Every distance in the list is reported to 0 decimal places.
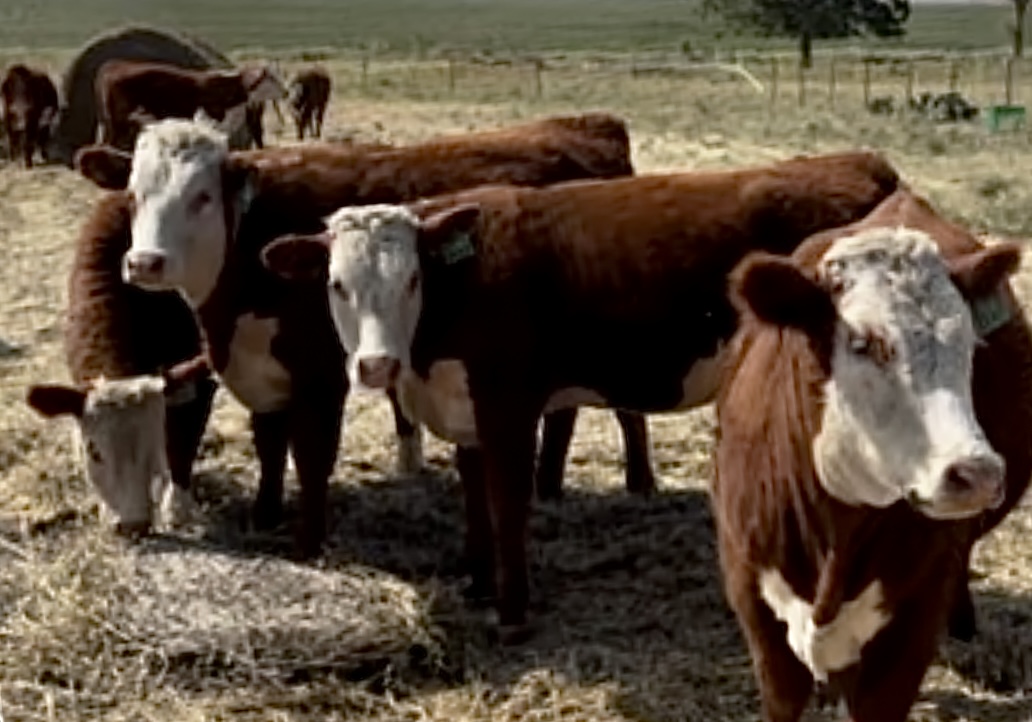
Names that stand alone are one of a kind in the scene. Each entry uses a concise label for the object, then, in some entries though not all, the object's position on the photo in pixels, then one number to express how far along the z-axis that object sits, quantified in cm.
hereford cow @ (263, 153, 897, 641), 589
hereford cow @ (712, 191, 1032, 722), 346
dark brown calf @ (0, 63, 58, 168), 2033
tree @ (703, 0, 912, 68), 6756
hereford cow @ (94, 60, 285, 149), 1266
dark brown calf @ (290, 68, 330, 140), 2470
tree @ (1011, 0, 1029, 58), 4709
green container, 2690
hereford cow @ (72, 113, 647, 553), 651
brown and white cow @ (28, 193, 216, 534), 636
